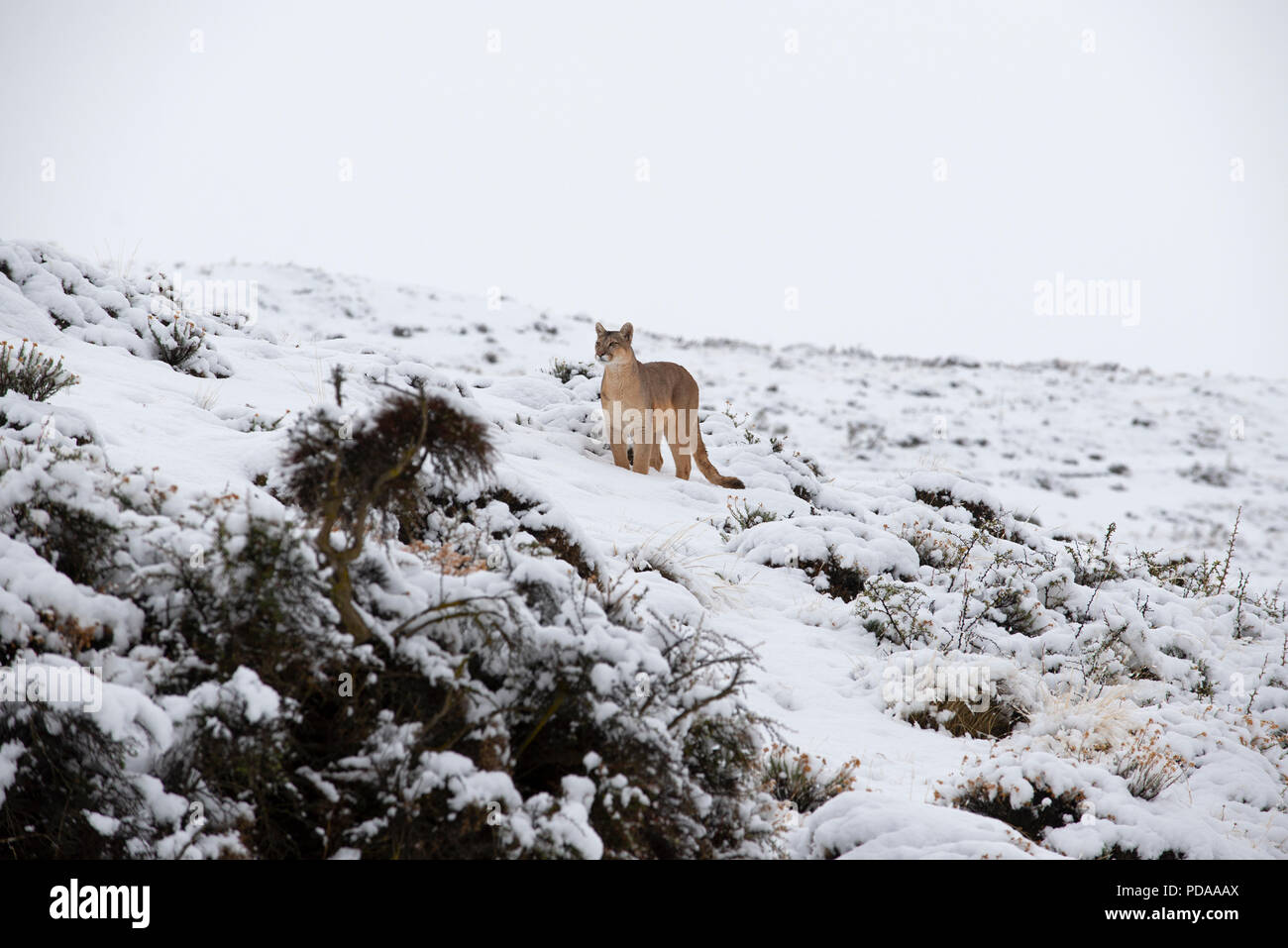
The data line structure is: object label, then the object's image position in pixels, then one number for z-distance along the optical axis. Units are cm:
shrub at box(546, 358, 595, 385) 1155
